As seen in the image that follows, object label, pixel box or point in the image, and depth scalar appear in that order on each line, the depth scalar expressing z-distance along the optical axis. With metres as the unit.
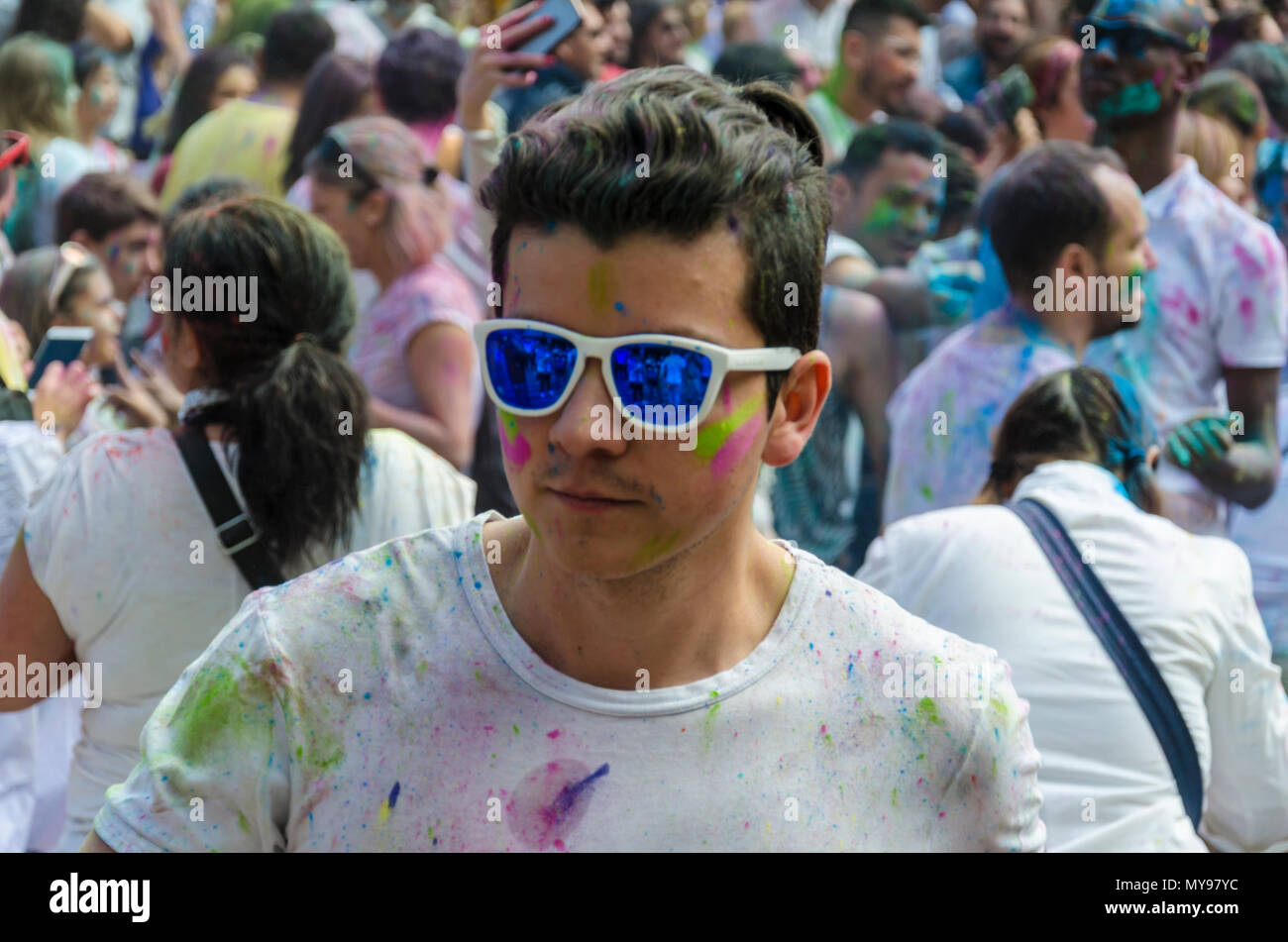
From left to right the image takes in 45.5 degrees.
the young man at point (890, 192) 4.89
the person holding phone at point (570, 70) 5.61
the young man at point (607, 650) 1.38
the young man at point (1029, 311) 3.74
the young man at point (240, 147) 5.18
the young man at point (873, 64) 5.86
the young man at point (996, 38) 6.55
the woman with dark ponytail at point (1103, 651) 2.61
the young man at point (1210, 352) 4.20
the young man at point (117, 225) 4.73
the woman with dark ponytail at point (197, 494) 2.51
